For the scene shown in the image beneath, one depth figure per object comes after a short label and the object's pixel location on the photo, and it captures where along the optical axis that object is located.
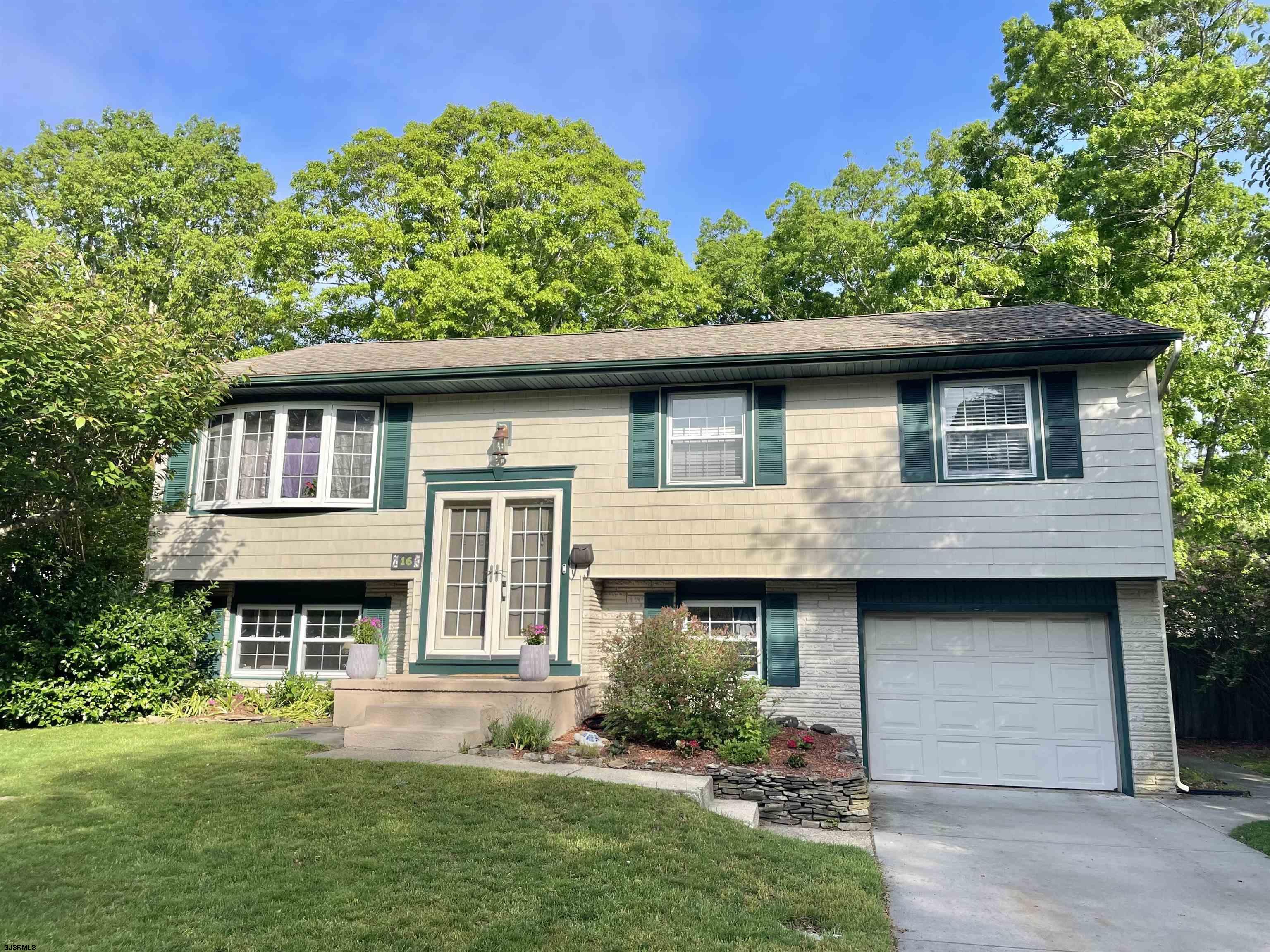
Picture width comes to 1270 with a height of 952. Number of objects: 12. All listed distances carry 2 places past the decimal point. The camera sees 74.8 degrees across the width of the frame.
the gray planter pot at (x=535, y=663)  9.41
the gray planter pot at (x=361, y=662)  9.71
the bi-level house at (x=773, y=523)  9.45
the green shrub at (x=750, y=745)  7.93
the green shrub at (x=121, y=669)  9.60
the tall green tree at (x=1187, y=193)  13.30
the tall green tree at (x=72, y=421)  8.58
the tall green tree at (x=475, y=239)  19.69
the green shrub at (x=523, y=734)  8.21
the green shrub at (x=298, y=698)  10.38
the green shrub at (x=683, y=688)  8.34
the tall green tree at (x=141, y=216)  22.36
